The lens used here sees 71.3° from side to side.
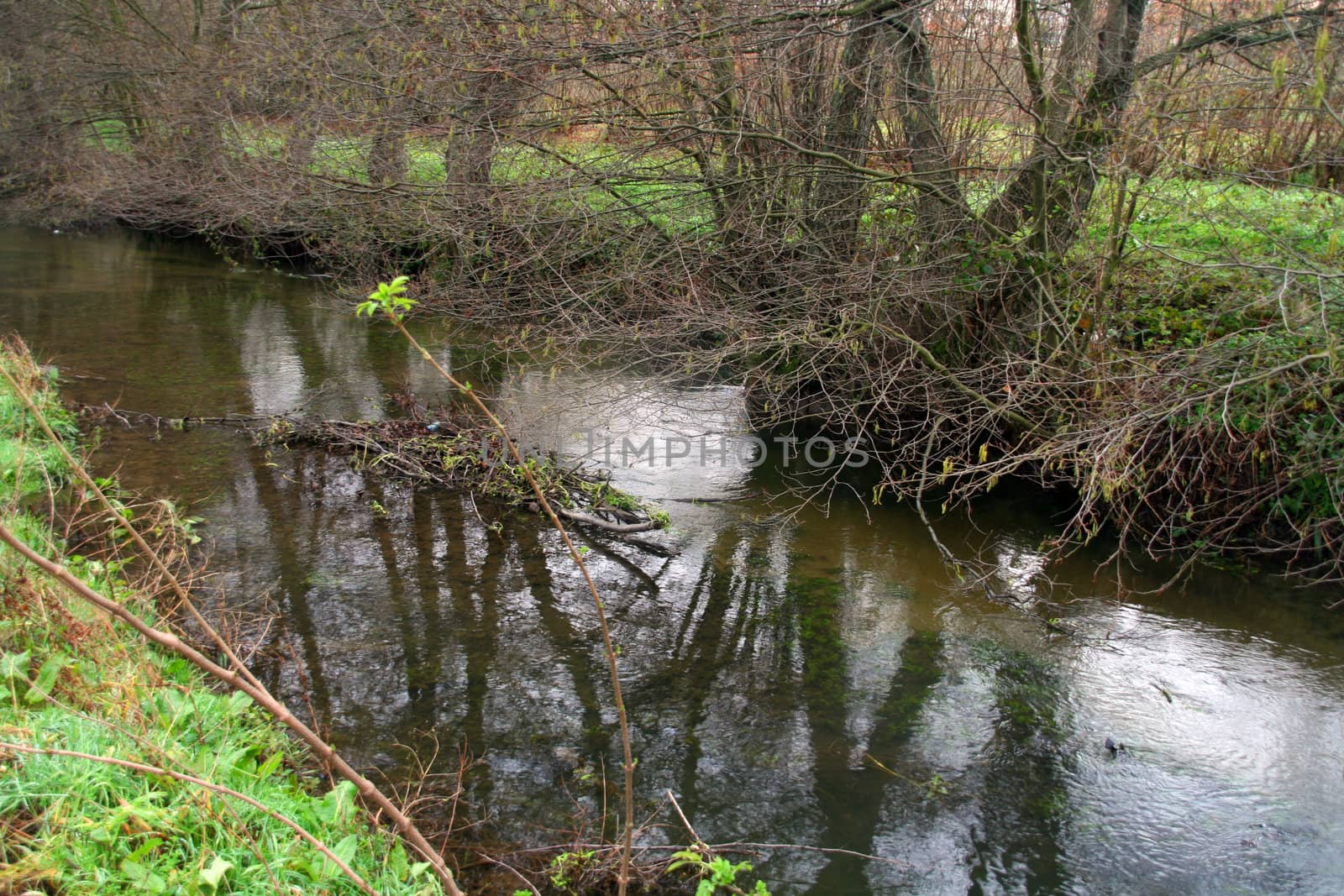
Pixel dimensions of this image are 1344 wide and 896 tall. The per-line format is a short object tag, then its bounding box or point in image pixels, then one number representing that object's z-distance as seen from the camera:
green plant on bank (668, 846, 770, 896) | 3.40
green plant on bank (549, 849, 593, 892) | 3.73
